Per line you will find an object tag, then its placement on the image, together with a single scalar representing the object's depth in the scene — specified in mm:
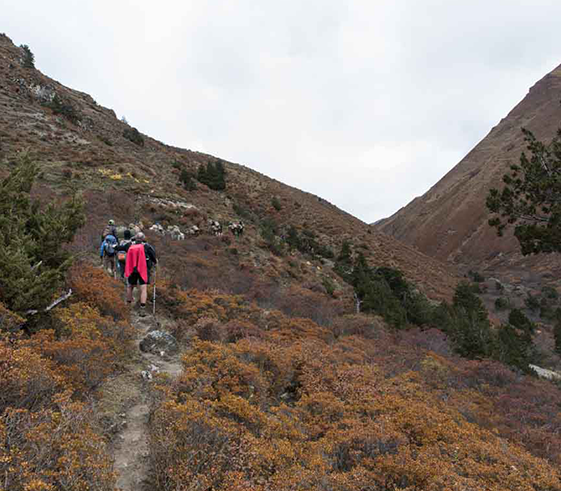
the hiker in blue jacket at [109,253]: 9867
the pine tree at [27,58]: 33719
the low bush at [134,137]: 35281
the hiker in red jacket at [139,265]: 7773
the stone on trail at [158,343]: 6457
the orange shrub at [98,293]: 6824
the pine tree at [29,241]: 5008
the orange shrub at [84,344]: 4355
